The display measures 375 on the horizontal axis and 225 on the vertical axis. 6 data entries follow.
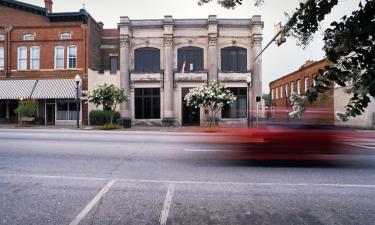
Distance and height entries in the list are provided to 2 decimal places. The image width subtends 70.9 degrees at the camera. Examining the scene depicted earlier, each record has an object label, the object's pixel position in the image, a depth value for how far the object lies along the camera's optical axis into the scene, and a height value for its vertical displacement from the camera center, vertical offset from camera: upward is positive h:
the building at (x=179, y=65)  27.67 +5.60
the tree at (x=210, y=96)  22.17 +1.78
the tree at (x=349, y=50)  1.88 +0.49
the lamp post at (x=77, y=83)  22.62 +3.02
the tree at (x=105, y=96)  22.02 +1.85
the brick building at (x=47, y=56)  27.05 +6.45
